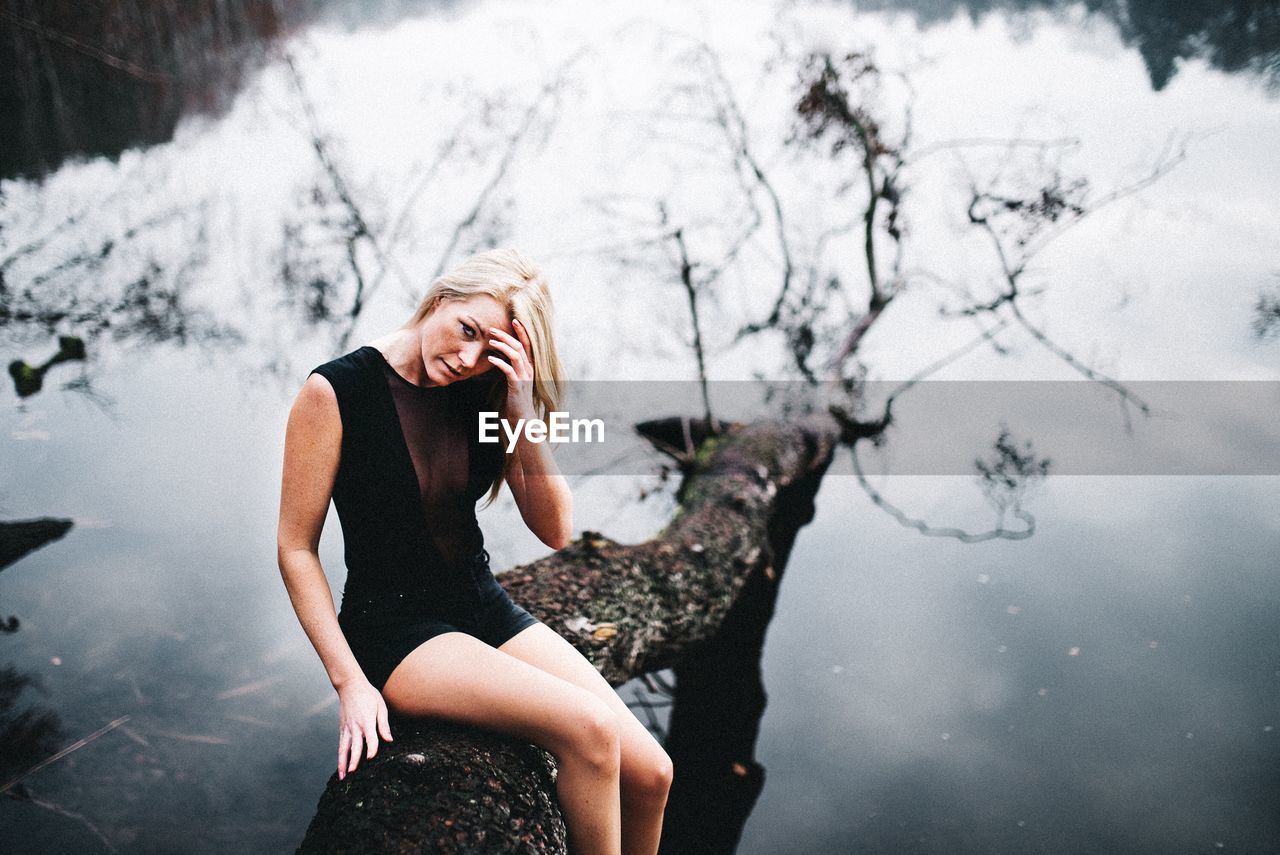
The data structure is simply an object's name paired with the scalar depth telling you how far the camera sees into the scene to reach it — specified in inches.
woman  55.9
